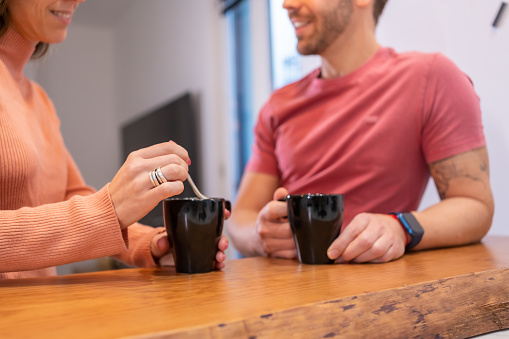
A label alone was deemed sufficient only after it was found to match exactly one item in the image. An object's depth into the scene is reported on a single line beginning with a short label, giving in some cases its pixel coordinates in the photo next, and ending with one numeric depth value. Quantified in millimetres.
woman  701
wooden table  450
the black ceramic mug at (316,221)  818
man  1034
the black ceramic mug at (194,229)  753
